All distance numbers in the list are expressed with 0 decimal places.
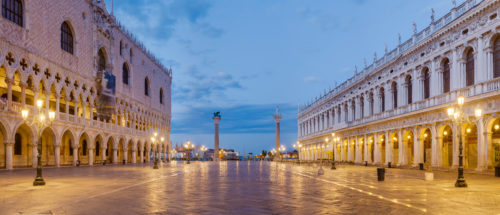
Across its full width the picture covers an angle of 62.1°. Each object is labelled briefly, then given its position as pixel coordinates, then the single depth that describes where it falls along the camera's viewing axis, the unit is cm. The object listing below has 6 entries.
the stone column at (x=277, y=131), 8440
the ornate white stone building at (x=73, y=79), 3372
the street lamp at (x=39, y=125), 1756
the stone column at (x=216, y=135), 8119
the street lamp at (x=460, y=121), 1688
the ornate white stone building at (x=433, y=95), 2714
